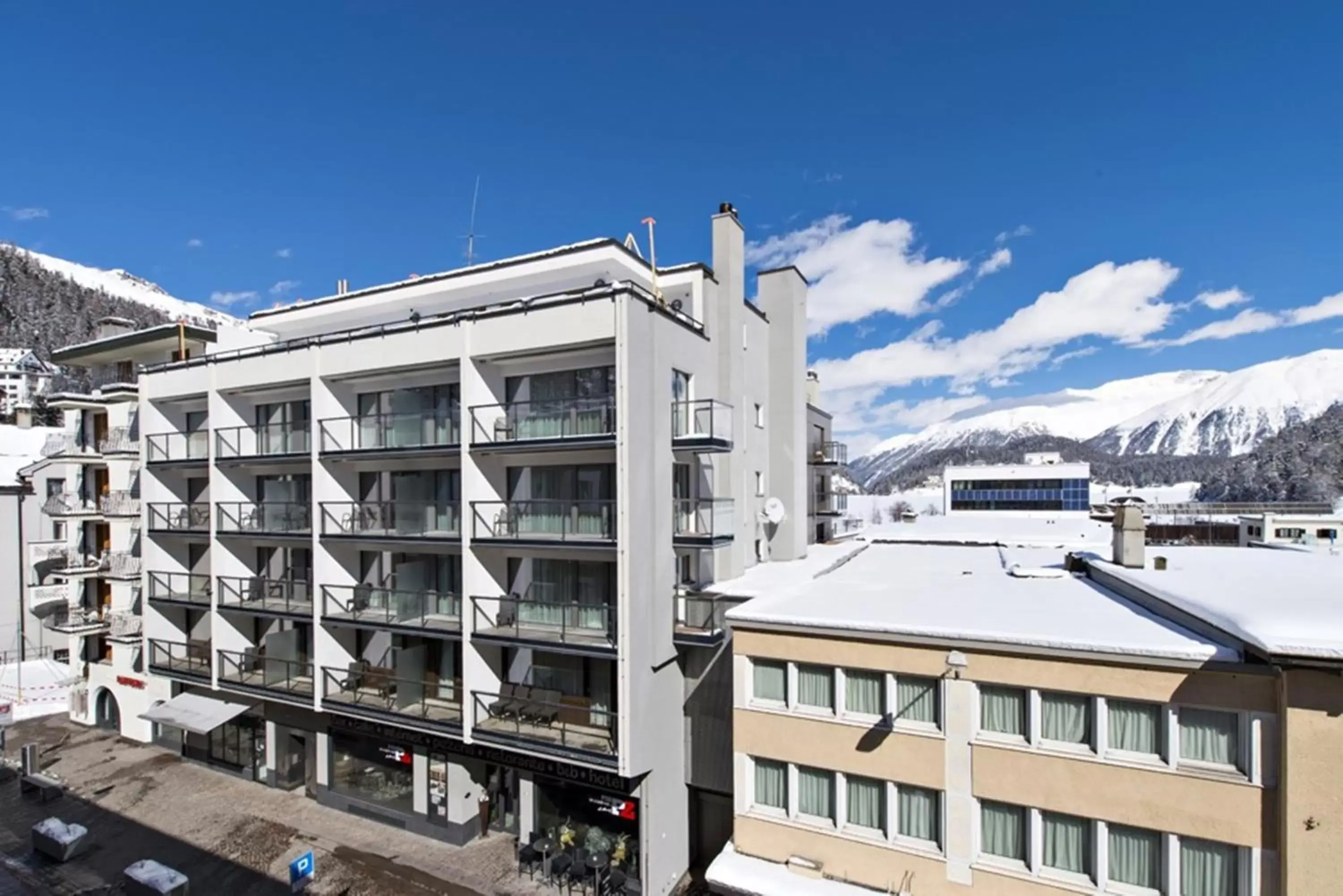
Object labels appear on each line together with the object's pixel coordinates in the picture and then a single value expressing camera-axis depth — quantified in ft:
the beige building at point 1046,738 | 33.50
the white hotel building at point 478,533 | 52.95
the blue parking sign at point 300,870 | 47.65
